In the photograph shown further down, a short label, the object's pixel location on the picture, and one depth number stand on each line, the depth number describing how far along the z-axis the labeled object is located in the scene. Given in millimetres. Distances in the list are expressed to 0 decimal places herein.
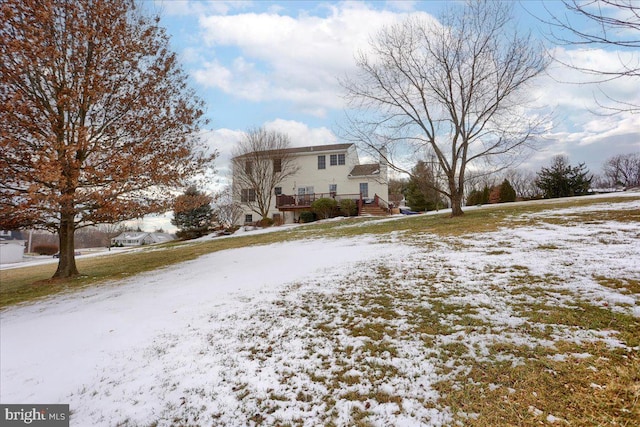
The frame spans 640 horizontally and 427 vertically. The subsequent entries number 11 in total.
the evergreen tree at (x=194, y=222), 28250
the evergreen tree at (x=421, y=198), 30758
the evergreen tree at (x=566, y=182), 26578
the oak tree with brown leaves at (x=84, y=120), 7477
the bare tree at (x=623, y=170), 49453
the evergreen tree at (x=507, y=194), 27062
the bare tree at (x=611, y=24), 3635
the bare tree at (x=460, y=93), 13586
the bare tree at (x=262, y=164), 28688
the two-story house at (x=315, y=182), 27766
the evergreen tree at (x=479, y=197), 29609
